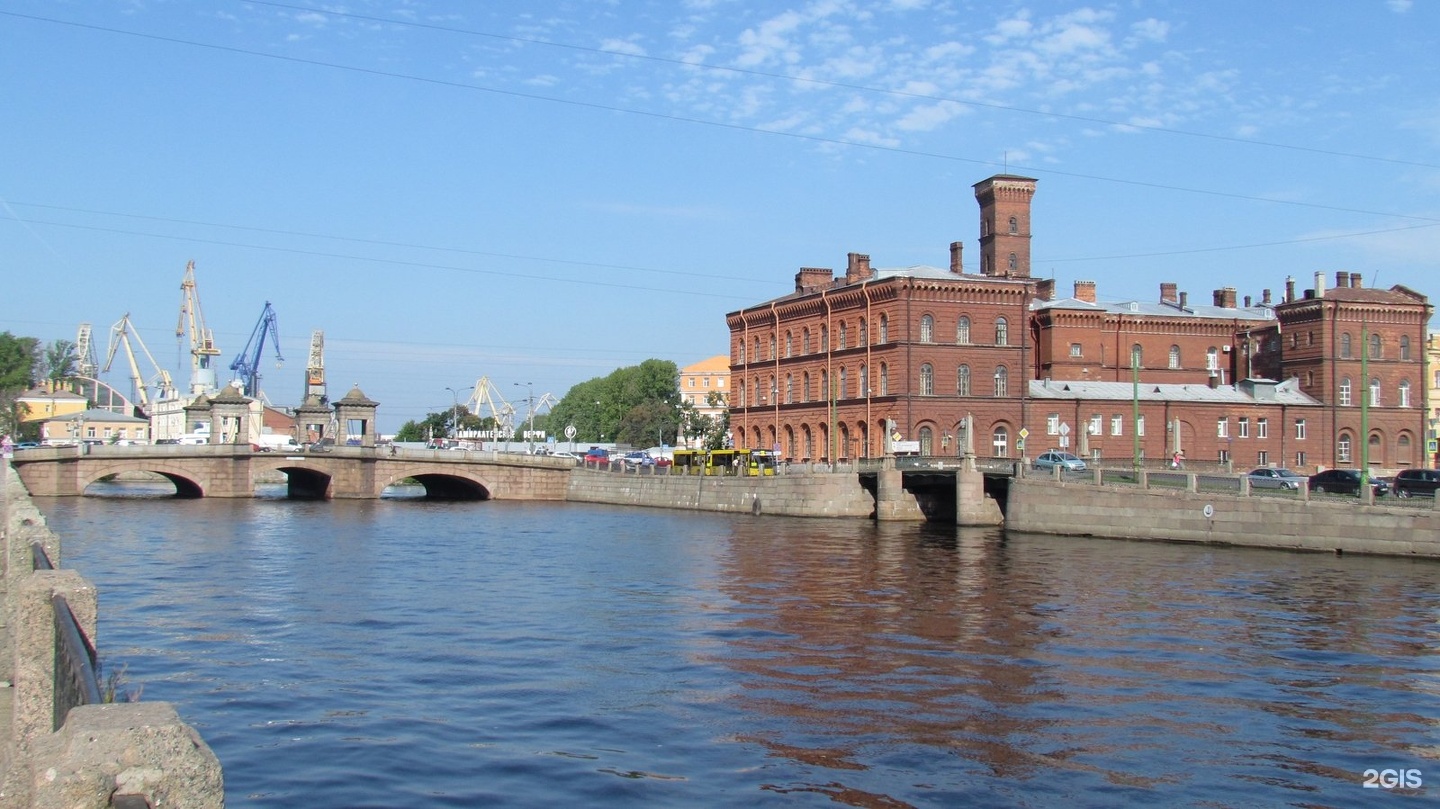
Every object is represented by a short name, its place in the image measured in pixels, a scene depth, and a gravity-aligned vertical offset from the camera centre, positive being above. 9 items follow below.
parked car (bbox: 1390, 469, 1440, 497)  47.47 -1.43
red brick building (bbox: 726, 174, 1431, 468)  83.19 +5.74
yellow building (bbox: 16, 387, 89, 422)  182.59 +6.30
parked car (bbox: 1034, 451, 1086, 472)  65.44 -0.80
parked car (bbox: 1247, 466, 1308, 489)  50.97 -1.48
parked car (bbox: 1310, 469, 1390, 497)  49.79 -1.47
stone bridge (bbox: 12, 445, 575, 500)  82.19 -1.59
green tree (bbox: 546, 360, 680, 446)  170.62 +5.99
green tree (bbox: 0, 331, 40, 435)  144.12 +8.59
